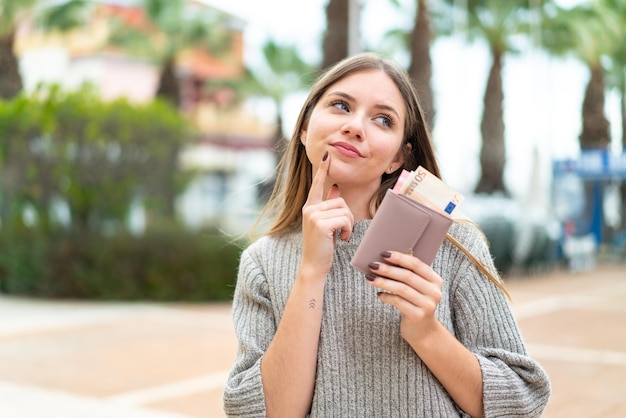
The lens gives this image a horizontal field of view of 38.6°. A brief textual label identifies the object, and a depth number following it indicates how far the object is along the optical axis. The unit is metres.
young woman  1.96
